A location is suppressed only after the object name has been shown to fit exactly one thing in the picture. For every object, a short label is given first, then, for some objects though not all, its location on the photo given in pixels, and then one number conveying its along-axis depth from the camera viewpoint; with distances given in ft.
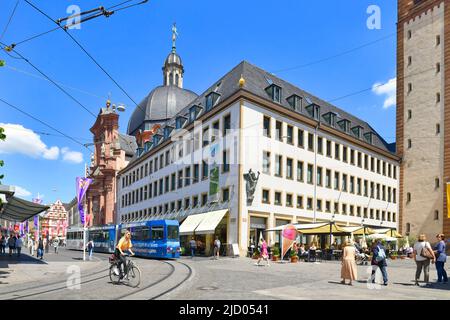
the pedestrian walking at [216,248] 114.73
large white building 125.90
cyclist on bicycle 49.01
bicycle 49.05
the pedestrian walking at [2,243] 128.57
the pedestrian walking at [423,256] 54.39
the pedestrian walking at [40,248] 103.80
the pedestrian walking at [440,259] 56.80
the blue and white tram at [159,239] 108.77
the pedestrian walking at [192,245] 120.26
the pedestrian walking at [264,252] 87.97
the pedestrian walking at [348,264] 52.60
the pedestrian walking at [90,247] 106.65
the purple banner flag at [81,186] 98.98
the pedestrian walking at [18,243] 110.00
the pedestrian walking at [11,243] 106.56
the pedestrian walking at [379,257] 53.42
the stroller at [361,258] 95.09
